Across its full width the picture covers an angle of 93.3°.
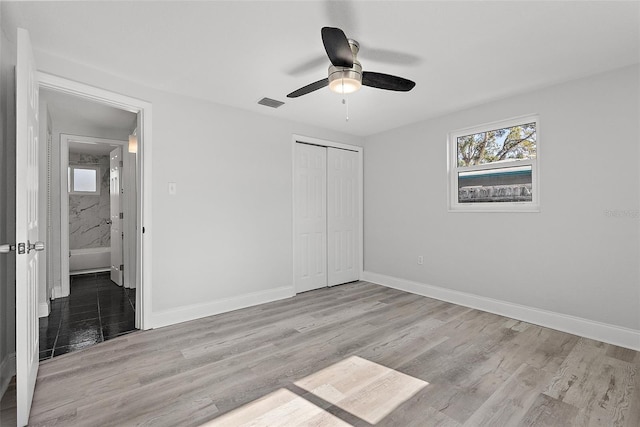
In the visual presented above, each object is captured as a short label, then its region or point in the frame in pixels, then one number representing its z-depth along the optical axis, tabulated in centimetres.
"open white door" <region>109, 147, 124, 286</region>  473
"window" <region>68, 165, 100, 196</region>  641
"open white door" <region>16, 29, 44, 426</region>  158
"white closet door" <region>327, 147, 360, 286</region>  466
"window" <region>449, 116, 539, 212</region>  323
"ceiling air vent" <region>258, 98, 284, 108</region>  339
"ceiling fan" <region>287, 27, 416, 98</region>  171
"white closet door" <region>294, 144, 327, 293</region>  427
